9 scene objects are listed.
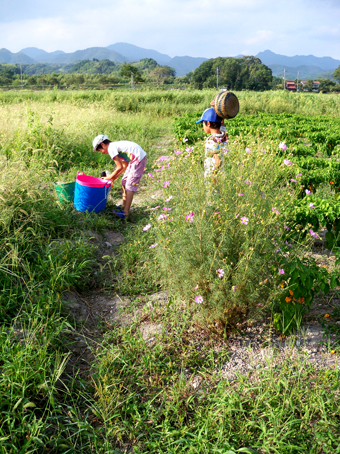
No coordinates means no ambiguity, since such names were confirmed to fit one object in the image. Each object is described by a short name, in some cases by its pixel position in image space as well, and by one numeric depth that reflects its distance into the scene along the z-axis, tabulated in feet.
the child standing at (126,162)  14.85
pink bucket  14.28
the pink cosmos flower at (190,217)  7.62
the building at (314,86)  289.41
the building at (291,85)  280.02
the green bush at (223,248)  7.60
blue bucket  14.26
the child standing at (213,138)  11.16
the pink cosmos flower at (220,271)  6.95
